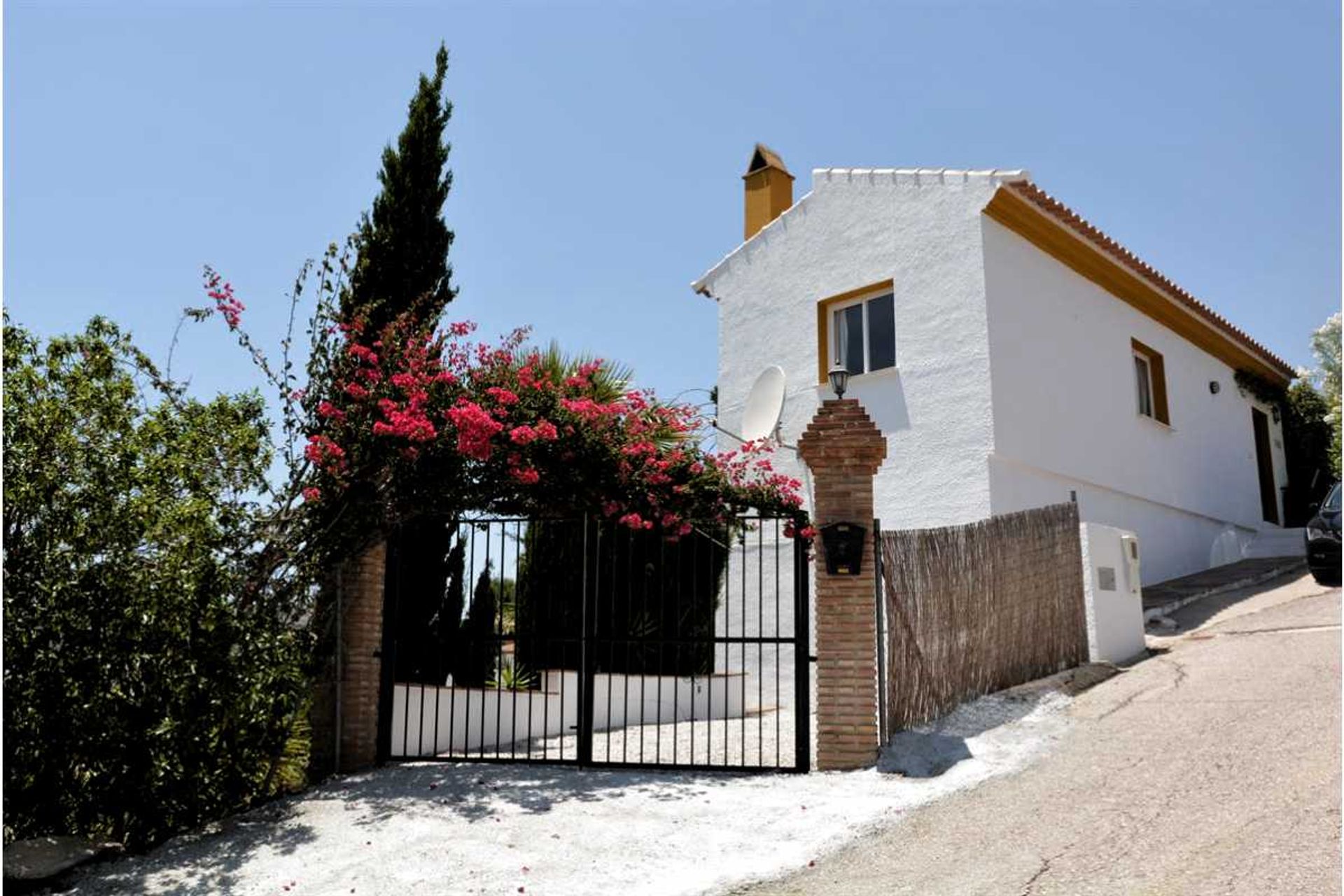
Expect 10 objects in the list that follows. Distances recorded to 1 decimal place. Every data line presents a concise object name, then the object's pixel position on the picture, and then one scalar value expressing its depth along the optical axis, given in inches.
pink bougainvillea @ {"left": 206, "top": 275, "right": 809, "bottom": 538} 313.1
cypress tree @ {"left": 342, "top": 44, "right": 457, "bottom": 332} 417.4
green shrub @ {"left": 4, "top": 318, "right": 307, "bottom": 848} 249.1
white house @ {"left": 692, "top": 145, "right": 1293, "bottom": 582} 483.8
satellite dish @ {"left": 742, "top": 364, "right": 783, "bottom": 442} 494.0
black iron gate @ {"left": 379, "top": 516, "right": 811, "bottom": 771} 319.0
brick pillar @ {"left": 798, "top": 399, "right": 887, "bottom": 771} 296.2
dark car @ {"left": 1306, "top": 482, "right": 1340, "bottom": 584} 464.8
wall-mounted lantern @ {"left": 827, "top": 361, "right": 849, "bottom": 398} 346.6
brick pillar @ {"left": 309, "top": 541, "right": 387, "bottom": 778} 326.3
